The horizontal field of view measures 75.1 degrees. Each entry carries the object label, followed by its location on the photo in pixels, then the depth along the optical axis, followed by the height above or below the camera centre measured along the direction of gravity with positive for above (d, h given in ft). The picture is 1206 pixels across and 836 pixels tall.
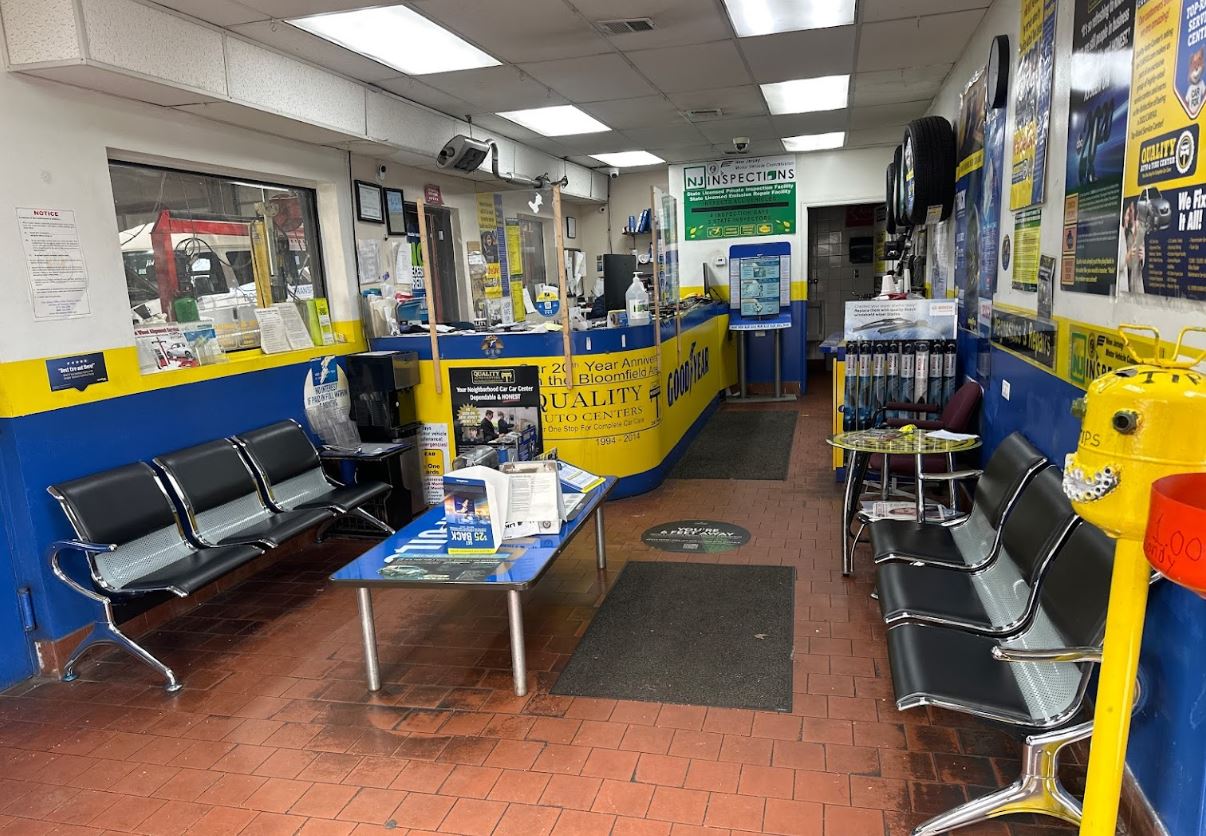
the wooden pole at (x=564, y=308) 16.14 -0.52
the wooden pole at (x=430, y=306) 16.97 -0.36
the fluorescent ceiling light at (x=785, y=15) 13.89 +4.66
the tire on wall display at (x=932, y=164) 17.42 +2.23
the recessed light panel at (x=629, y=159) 29.53 +4.65
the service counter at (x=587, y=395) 17.61 -2.56
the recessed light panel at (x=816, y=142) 27.30 +4.59
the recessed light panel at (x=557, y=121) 21.62 +4.67
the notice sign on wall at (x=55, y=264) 11.35 +0.65
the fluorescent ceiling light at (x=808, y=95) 19.76 +4.64
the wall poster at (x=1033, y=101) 10.75 +2.29
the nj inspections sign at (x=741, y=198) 30.94 +3.03
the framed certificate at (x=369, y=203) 18.94 +2.18
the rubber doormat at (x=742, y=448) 20.81 -5.08
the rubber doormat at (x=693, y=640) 10.25 -5.28
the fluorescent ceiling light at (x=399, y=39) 13.41 +4.65
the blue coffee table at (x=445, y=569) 9.84 -3.59
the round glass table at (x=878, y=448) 12.40 -2.91
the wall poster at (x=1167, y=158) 6.19 +0.81
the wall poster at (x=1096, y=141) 7.93 +1.24
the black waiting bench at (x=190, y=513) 11.31 -3.63
